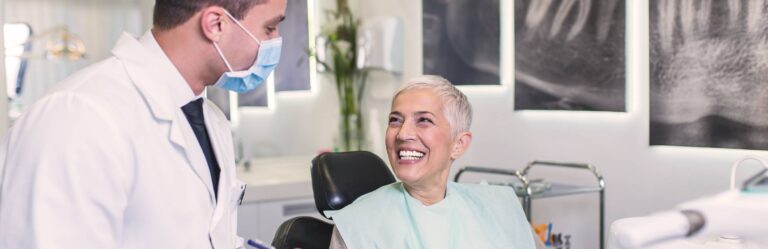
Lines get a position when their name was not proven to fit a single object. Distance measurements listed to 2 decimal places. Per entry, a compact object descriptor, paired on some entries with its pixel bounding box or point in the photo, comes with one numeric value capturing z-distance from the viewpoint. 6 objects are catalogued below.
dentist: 1.13
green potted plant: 3.89
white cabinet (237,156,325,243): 3.31
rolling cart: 2.81
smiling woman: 1.99
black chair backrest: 2.12
